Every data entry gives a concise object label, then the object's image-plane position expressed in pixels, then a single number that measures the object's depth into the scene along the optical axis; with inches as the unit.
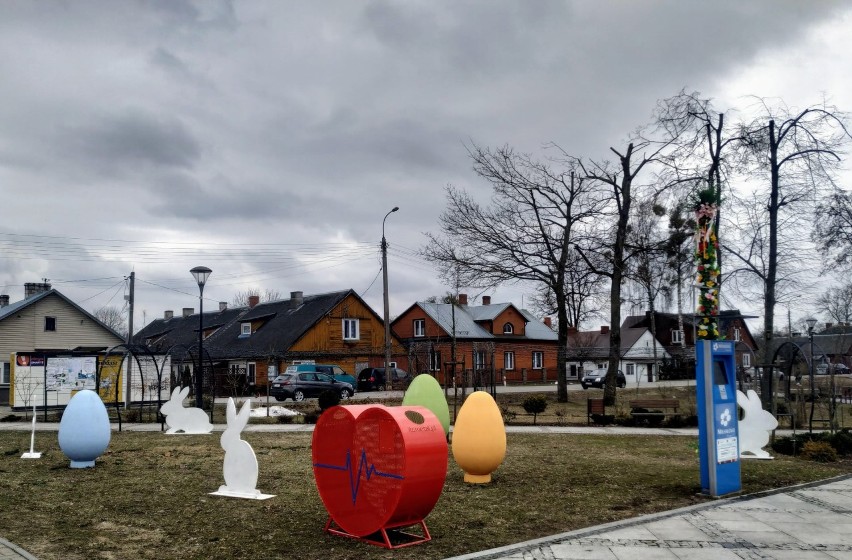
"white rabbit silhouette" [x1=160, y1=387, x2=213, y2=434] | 734.5
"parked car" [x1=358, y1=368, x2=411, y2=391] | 1620.3
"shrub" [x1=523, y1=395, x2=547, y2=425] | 888.9
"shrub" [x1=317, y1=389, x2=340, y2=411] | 973.2
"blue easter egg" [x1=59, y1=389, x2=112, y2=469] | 494.6
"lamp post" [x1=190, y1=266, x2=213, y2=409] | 796.6
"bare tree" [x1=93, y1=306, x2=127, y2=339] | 3284.7
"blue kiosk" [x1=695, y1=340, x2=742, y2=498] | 391.2
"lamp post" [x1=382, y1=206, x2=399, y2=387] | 1300.7
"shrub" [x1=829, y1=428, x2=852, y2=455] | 568.4
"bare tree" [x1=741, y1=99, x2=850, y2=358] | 832.9
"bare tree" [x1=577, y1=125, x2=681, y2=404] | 1103.6
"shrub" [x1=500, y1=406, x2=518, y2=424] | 878.4
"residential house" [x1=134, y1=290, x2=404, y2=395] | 1723.7
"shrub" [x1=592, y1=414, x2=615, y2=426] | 848.9
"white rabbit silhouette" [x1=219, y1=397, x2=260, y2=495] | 384.5
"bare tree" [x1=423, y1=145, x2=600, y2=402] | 1156.5
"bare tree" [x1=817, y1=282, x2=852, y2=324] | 2413.6
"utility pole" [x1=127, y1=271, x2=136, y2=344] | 1178.8
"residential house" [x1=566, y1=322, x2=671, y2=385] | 2443.4
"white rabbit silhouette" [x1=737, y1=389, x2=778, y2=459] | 540.1
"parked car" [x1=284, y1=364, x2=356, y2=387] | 1413.6
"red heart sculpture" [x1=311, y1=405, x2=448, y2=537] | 280.2
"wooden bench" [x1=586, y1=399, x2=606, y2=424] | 856.3
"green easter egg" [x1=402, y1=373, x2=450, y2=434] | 606.5
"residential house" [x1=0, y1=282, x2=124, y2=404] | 1421.0
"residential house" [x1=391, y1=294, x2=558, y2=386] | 2068.2
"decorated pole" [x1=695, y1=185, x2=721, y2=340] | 419.2
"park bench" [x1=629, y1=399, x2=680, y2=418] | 846.5
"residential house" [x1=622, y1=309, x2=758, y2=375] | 2732.3
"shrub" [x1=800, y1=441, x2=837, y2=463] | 536.3
